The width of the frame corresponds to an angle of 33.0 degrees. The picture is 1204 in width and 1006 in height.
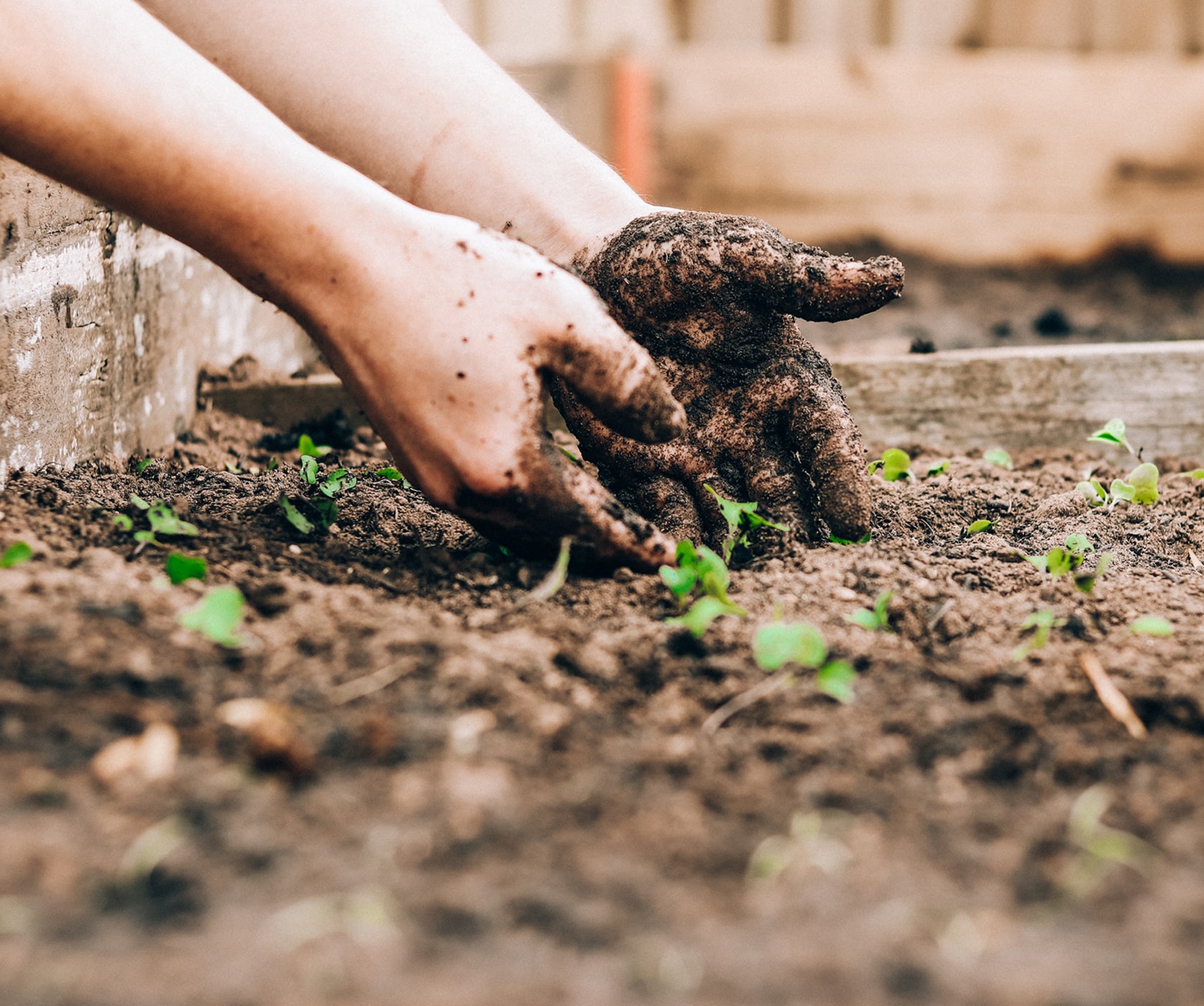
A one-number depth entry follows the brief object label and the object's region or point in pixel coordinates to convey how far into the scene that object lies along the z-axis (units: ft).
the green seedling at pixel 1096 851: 1.88
